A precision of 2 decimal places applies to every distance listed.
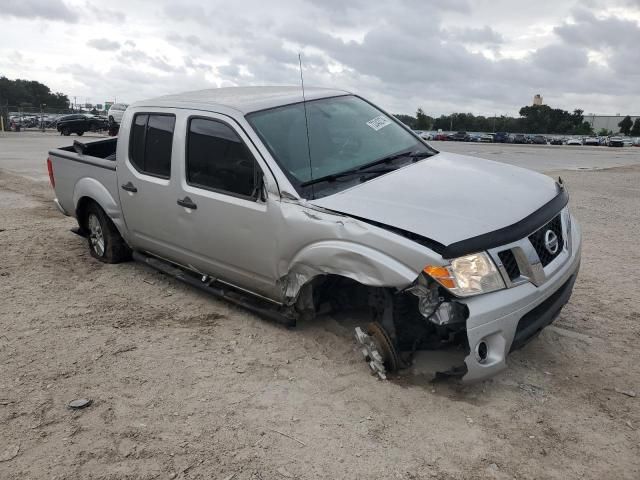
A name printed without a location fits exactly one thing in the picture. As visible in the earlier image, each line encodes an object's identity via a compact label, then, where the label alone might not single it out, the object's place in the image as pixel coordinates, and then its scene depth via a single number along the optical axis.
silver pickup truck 3.07
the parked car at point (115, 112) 32.94
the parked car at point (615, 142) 60.94
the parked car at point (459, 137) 68.00
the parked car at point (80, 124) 36.66
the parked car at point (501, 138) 65.84
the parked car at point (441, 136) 71.38
